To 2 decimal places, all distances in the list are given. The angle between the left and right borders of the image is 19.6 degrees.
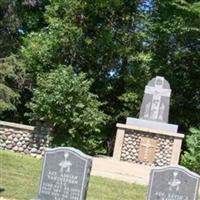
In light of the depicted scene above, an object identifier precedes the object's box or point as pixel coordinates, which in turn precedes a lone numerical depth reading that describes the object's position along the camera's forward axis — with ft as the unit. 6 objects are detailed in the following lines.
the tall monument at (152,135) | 70.74
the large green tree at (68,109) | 64.80
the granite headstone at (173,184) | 30.63
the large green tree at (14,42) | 76.74
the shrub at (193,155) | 64.80
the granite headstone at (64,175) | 30.76
